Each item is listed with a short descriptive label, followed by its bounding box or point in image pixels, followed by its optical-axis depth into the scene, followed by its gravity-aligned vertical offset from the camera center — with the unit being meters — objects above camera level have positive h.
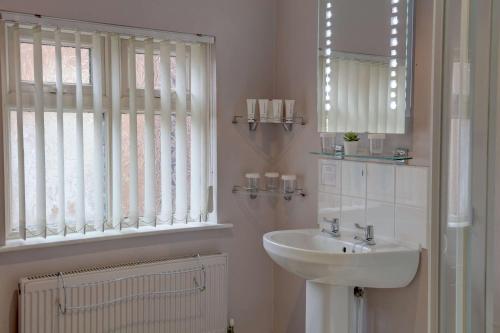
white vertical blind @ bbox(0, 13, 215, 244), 2.24 +0.05
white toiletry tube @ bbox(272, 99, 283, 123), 2.67 +0.14
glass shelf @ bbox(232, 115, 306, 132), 2.69 +0.08
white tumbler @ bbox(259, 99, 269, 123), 2.68 +0.14
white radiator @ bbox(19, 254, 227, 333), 2.21 -0.80
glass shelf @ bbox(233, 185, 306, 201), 2.73 -0.33
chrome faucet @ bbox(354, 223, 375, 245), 2.13 -0.45
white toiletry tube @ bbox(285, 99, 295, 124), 2.67 +0.14
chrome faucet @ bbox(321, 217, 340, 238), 2.36 -0.45
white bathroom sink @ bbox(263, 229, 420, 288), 1.90 -0.51
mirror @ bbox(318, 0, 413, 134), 2.04 +0.32
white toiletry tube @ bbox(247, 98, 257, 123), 2.68 +0.15
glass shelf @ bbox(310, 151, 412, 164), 2.03 -0.10
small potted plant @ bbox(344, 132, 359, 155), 2.23 -0.03
